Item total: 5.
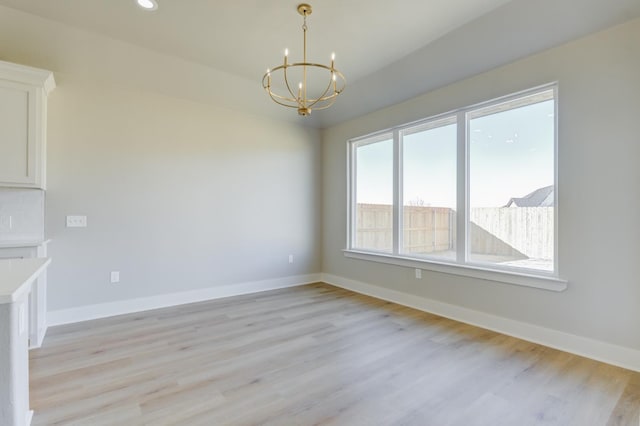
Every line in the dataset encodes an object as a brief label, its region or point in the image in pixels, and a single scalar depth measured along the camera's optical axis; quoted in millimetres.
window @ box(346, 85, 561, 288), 2908
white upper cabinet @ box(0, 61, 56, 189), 2707
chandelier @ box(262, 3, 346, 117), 3743
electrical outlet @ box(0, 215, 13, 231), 2893
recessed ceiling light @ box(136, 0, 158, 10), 2539
